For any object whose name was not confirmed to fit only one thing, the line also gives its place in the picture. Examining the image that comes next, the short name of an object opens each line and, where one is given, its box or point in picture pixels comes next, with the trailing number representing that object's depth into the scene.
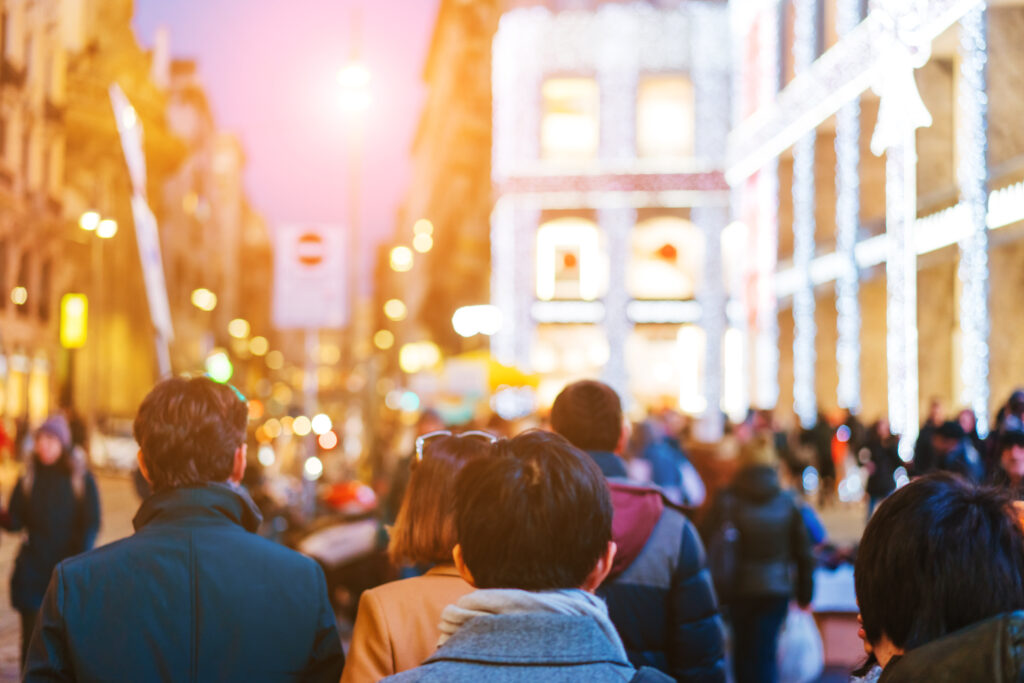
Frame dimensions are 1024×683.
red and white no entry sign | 13.16
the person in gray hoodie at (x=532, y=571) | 2.30
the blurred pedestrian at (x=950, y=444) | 9.93
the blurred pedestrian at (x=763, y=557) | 7.87
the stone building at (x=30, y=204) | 19.61
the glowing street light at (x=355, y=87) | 17.36
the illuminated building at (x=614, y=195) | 40.66
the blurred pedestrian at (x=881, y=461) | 18.89
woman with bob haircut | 3.44
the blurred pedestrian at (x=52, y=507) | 7.70
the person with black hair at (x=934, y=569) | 2.19
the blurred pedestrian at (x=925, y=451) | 13.09
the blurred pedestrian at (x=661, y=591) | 4.58
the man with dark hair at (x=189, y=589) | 3.34
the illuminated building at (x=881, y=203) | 19.70
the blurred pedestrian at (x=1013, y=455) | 7.03
